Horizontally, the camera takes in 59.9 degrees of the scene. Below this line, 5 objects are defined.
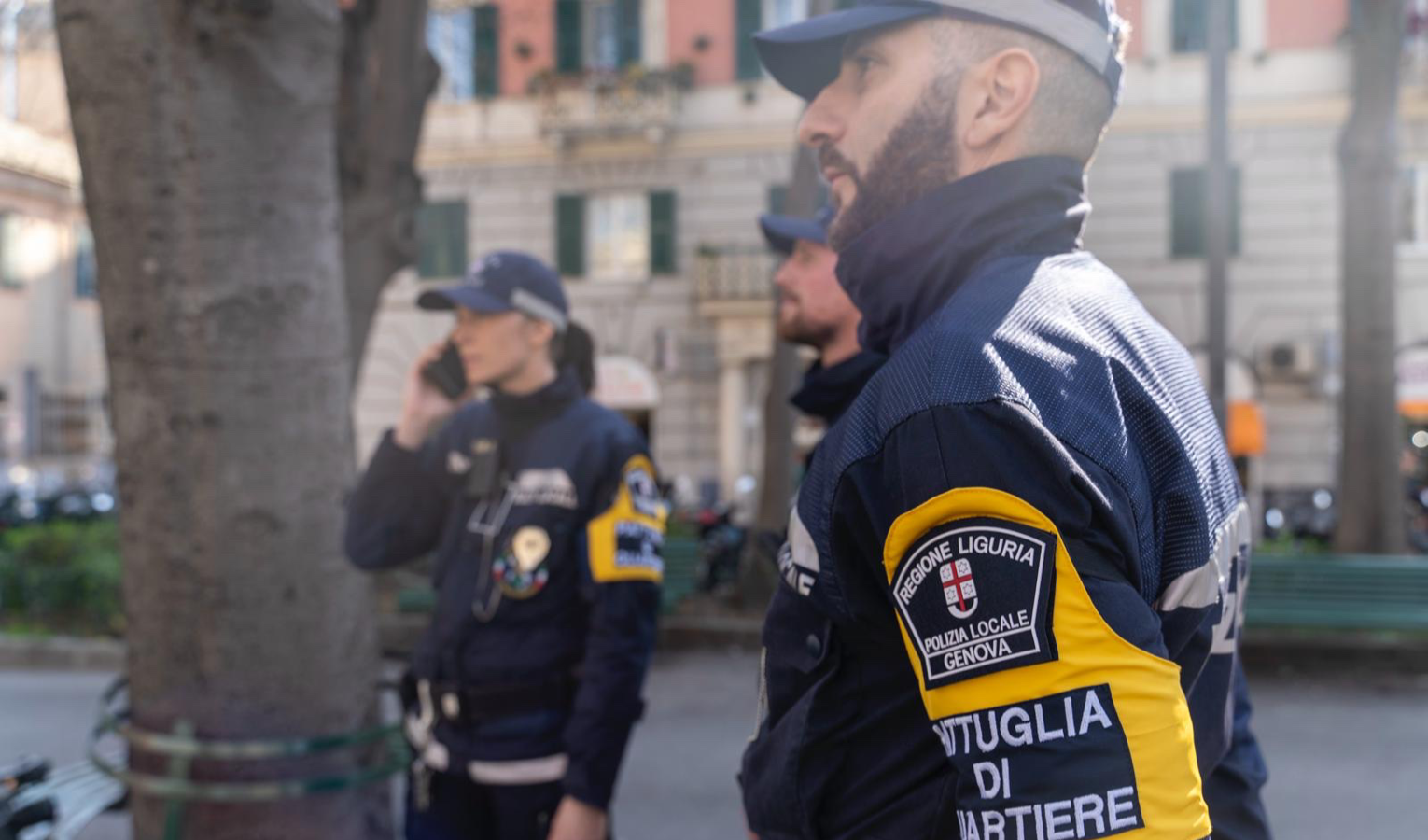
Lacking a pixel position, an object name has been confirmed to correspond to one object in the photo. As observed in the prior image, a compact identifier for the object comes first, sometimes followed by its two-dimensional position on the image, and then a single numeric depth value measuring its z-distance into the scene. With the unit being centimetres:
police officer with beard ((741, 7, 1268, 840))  102
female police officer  280
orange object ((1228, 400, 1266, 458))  1802
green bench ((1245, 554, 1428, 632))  845
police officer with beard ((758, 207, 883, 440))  288
